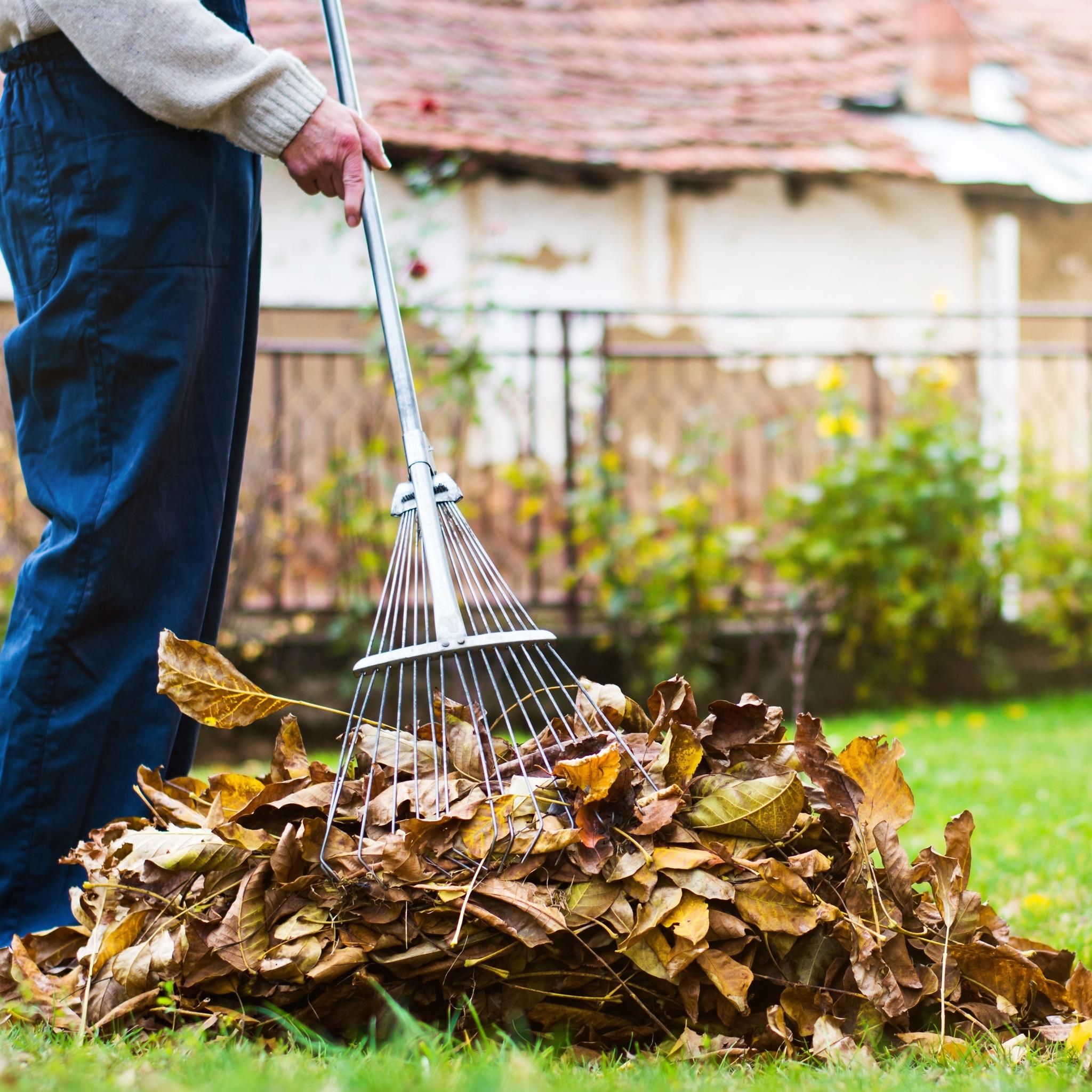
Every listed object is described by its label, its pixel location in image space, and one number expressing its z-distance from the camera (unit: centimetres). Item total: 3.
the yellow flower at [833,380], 662
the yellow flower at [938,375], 674
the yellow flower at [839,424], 651
